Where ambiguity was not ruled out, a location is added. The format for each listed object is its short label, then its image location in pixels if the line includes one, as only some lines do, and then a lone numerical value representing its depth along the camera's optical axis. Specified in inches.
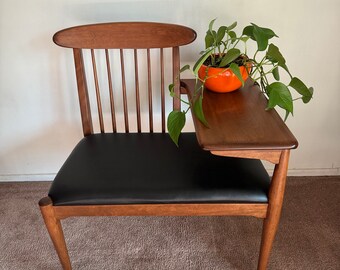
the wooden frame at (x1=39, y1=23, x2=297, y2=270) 35.4
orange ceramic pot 43.1
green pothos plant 38.2
